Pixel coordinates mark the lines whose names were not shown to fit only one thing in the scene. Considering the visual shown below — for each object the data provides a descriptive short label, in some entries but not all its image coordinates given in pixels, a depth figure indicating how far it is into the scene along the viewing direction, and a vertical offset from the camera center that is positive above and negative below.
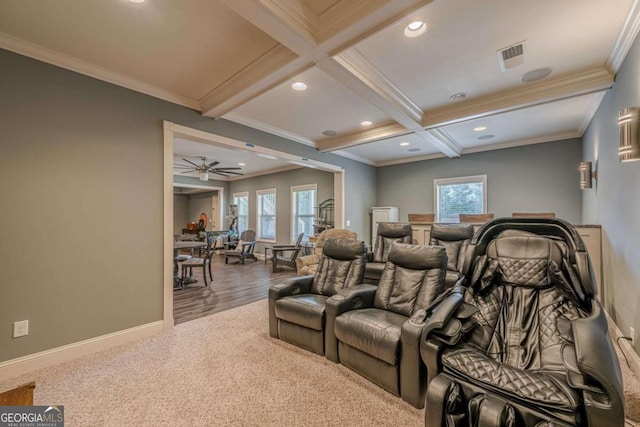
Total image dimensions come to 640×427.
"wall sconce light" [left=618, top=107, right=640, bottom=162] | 1.82 +0.56
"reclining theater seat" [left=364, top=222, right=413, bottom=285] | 4.06 -0.35
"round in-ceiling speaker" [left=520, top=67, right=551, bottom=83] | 2.84 +1.57
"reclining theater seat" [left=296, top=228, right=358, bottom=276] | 4.77 -0.78
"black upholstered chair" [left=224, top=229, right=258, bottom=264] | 7.92 -1.01
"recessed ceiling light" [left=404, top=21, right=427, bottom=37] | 2.14 +1.56
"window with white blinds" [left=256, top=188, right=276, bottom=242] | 8.73 +0.08
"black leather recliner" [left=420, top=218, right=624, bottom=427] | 1.16 -0.72
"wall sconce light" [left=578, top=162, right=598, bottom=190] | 3.83 +0.59
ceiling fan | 6.71 +1.38
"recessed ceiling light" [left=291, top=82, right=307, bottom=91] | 3.09 +1.57
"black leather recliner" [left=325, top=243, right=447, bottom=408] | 1.88 -0.88
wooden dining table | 5.17 -0.87
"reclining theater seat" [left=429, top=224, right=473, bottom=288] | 3.48 -0.32
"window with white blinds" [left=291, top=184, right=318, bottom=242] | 7.75 +0.19
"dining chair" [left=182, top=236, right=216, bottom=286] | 5.26 -0.91
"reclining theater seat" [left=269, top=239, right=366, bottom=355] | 2.61 -0.88
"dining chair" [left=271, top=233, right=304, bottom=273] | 6.82 -1.10
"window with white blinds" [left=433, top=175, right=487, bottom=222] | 5.82 +0.44
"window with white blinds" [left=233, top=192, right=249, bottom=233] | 9.68 +0.32
